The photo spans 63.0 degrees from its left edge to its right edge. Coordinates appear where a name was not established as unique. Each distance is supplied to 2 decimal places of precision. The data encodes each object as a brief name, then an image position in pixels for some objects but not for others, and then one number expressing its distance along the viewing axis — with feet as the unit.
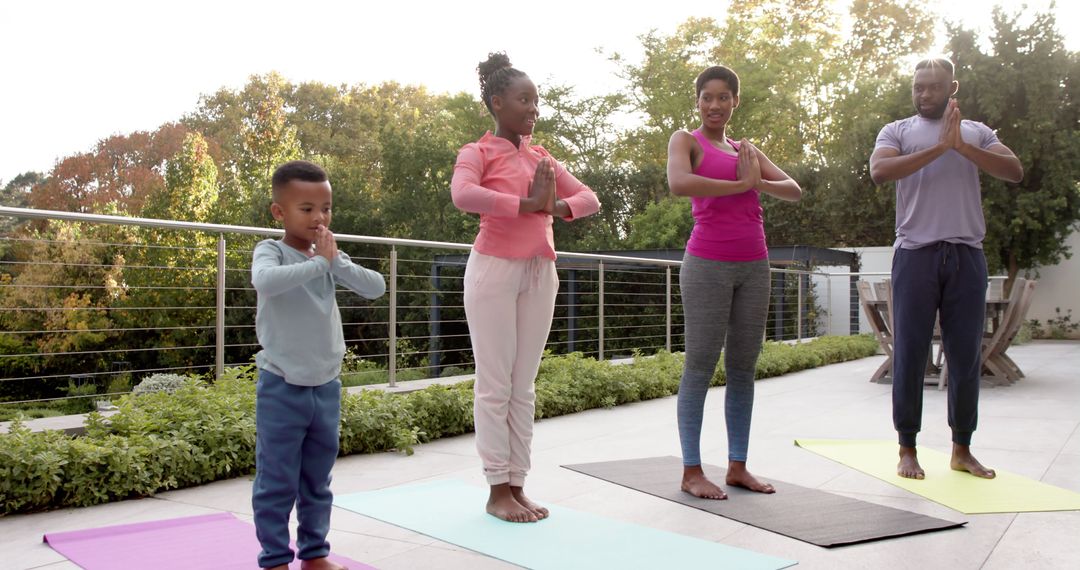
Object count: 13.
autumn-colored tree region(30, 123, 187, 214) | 88.74
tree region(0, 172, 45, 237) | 101.09
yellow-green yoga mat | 9.68
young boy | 6.84
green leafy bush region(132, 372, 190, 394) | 24.17
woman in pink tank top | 10.30
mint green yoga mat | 7.73
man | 11.07
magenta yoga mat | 7.62
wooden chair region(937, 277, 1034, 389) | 22.04
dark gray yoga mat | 8.60
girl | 9.32
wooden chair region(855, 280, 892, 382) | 23.89
